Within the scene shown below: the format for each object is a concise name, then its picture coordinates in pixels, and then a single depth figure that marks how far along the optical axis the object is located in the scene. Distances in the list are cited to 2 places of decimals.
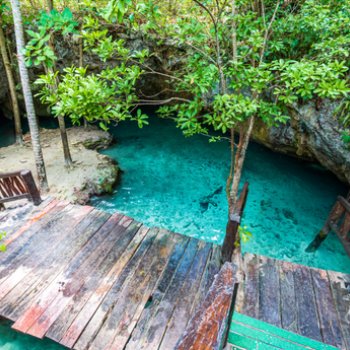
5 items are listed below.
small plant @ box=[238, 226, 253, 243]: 3.70
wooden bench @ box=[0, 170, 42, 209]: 5.20
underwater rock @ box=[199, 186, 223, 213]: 7.75
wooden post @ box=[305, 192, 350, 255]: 4.46
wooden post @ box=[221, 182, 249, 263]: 3.71
